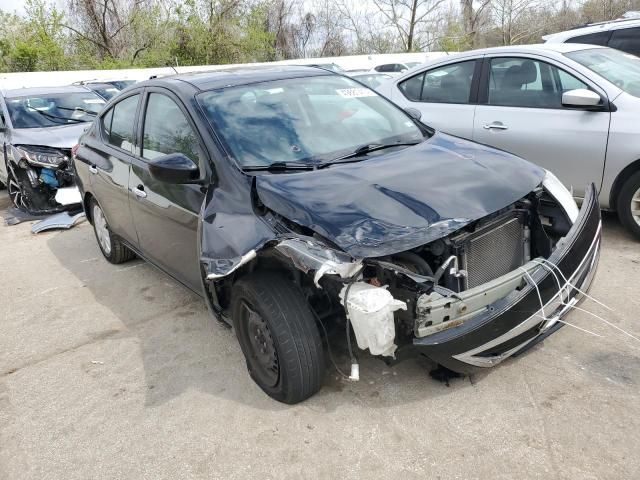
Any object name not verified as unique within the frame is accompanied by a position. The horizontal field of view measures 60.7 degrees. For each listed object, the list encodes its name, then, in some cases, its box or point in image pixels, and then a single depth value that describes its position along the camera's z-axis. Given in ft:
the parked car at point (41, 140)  24.35
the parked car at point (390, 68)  45.94
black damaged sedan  8.04
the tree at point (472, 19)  98.48
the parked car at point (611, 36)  23.90
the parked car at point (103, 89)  31.22
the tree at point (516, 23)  95.86
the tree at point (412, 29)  96.27
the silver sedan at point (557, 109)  14.43
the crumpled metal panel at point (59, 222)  22.67
